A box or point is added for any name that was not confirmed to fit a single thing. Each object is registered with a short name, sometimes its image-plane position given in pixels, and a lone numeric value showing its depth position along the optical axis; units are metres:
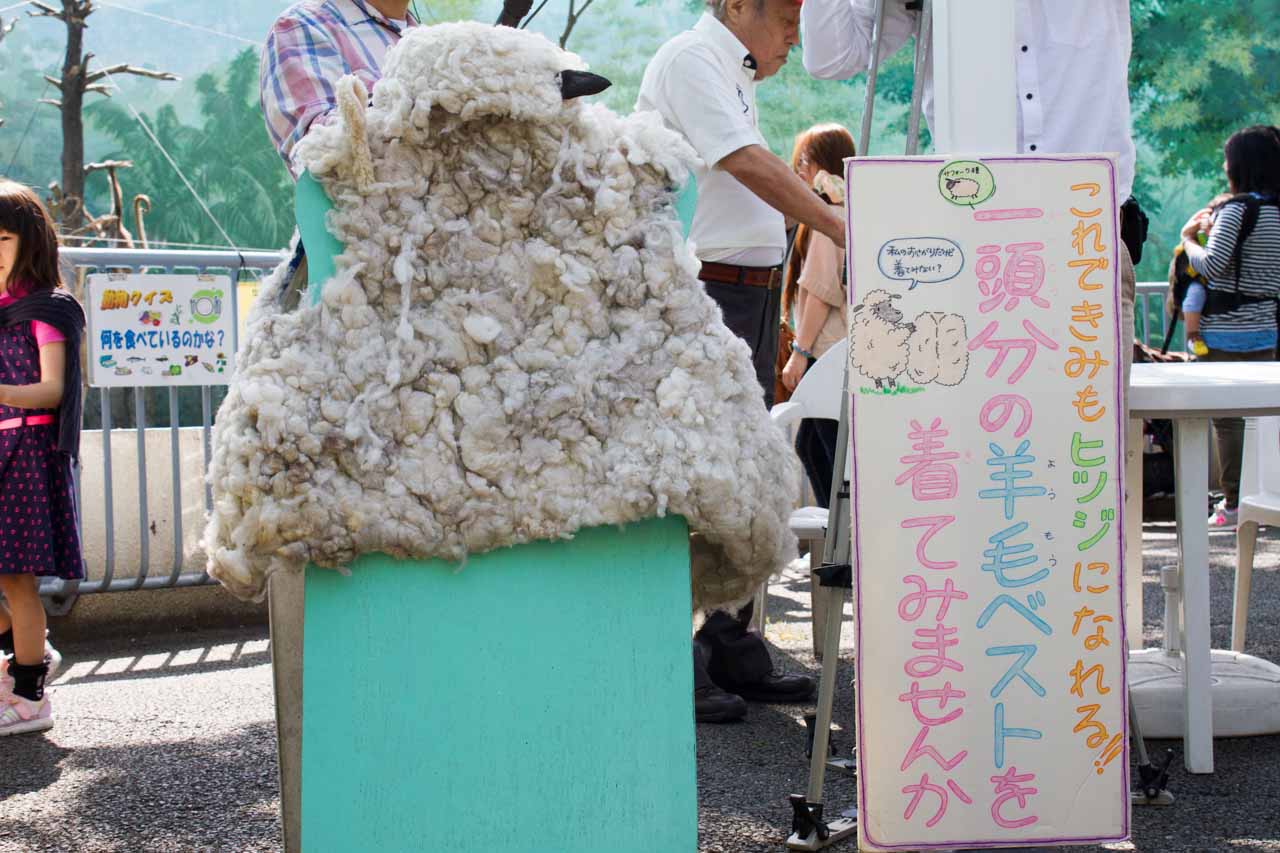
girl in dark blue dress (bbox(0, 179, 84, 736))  3.73
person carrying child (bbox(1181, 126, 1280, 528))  6.24
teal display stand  1.92
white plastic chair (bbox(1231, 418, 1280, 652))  3.82
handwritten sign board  2.23
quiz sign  5.23
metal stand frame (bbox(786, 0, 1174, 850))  2.47
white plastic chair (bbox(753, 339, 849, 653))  3.04
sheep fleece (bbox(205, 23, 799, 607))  1.88
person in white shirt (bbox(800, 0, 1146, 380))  2.90
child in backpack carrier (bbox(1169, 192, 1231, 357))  7.03
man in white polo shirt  3.40
